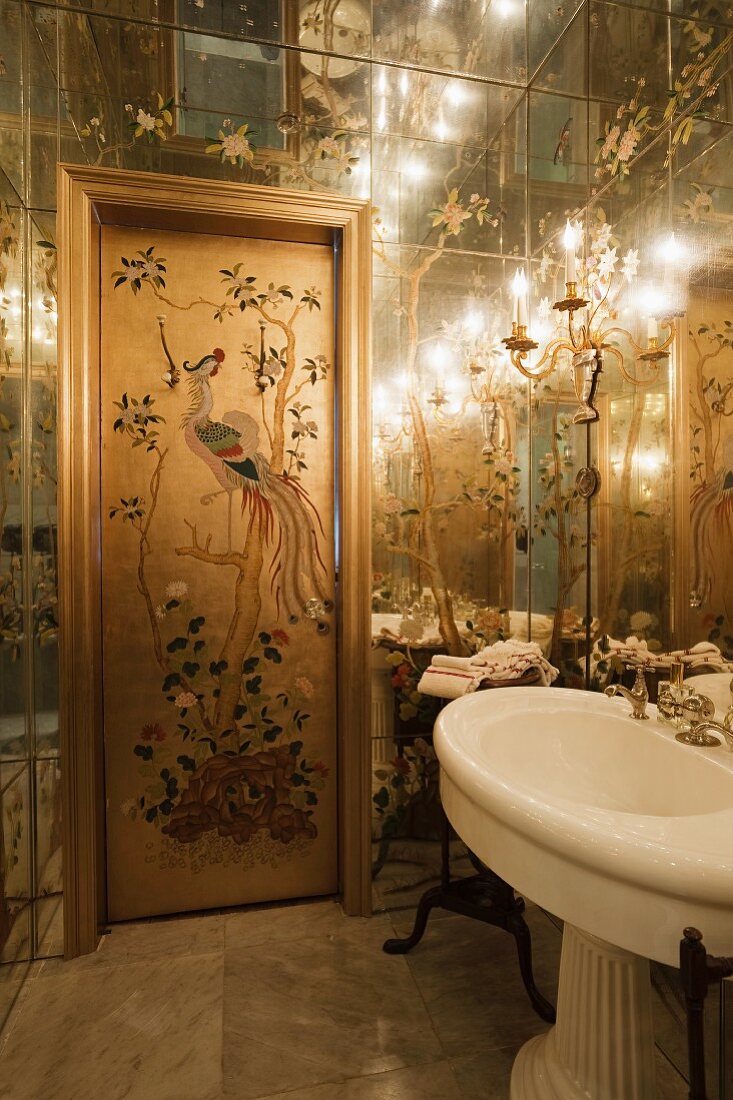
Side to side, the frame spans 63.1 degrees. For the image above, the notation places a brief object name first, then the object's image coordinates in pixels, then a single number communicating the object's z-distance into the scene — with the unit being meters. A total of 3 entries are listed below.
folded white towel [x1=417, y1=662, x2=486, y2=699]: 1.64
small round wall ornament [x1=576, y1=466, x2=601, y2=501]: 1.74
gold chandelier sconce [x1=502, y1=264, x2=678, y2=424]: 1.60
